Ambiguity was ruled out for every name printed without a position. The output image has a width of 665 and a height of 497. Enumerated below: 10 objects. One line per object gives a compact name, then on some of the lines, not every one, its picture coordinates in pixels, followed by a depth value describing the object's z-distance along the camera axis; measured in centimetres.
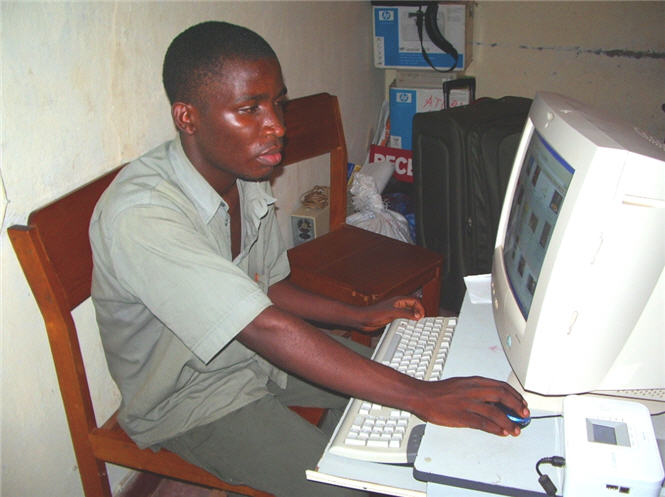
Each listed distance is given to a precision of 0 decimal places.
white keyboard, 95
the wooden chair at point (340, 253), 190
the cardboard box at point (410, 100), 326
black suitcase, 206
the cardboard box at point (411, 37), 306
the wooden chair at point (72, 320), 114
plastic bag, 256
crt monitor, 77
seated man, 99
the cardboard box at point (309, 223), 240
